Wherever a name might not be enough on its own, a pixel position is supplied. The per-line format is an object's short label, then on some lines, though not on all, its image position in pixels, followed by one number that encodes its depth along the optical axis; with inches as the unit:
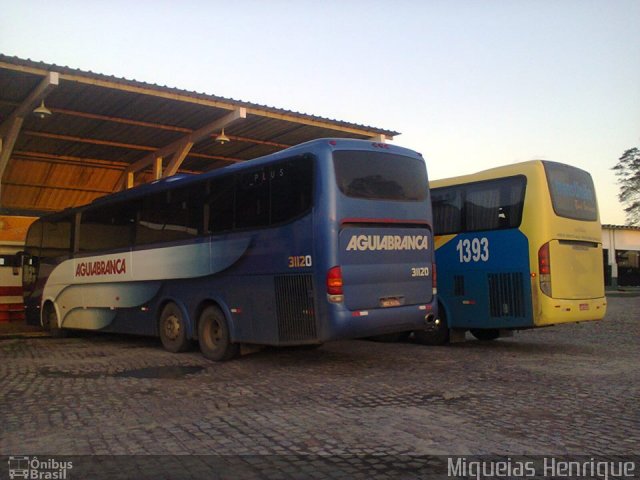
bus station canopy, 582.6
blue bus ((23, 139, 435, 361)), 316.8
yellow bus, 393.4
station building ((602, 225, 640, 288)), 1552.7
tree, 1724.9
